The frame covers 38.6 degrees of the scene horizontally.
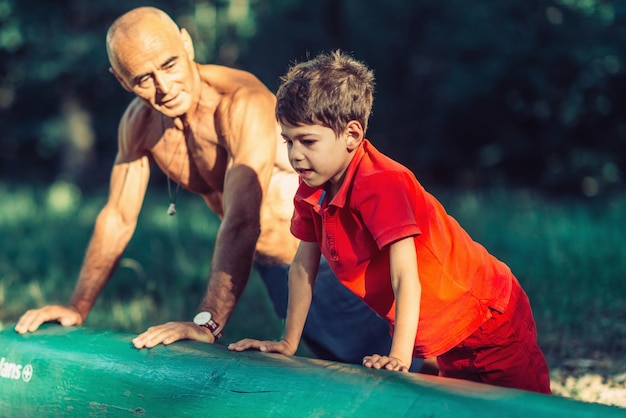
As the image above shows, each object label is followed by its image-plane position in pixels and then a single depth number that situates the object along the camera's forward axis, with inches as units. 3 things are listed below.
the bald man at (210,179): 130.9
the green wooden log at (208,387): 84.3
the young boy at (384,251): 96.8
